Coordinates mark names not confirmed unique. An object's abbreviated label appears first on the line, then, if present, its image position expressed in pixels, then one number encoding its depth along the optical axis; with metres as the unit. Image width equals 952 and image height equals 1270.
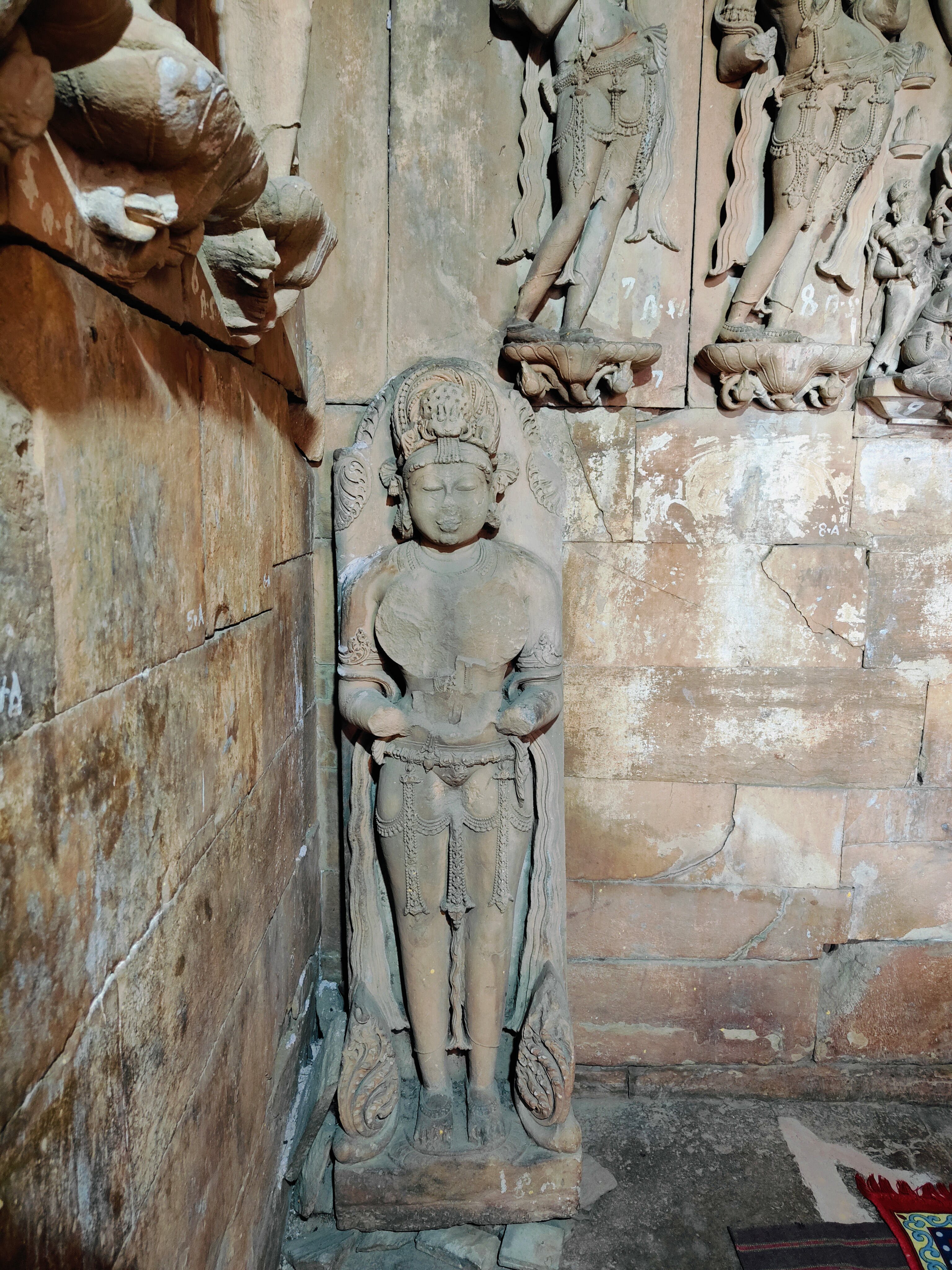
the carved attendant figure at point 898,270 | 2.99
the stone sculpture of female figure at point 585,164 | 2.82
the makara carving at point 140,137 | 0.93
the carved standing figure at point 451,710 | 2.72
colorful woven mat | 2.71
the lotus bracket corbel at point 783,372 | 2.92
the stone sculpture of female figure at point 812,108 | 2.79
